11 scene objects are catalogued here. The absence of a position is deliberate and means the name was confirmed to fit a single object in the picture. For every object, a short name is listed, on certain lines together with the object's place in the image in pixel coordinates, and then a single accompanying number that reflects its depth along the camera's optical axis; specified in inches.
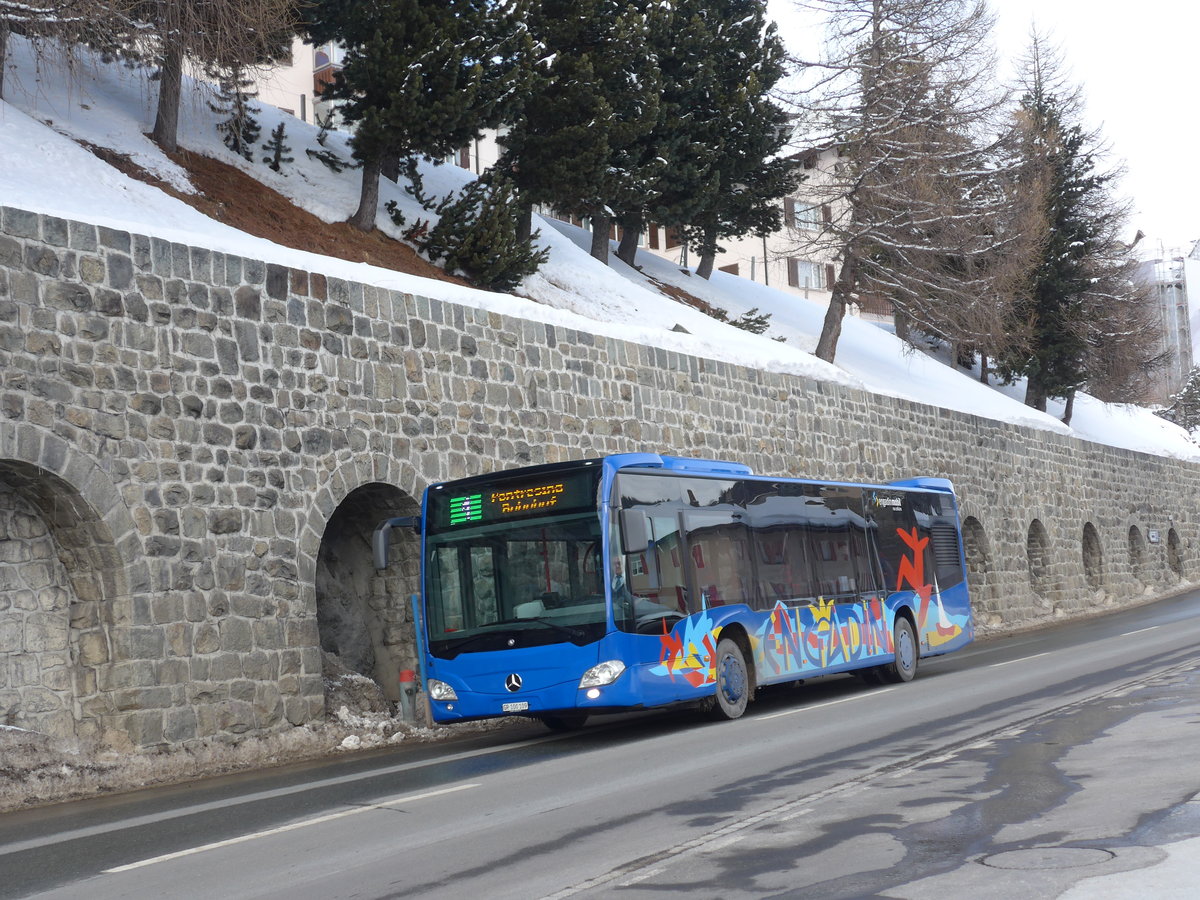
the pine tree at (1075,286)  1939.0
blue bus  464.8
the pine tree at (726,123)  1371.8
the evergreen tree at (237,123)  952.0
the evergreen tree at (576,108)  1117.7
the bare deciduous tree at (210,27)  705.6
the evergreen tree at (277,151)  1039.0
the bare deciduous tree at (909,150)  1416.1
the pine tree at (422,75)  933.2
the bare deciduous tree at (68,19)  675.4
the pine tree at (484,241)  1015.0
